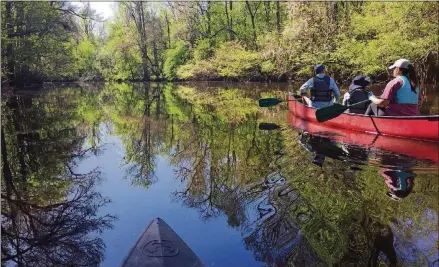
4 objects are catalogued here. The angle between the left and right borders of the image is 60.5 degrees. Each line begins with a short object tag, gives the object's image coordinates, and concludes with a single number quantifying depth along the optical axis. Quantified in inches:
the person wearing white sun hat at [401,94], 263.1
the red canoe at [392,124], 249.9
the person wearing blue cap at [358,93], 329.7
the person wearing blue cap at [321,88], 358.3
